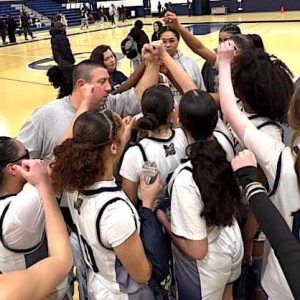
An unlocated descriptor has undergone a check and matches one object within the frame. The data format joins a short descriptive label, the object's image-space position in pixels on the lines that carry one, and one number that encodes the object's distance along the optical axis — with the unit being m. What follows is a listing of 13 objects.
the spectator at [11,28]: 14.76
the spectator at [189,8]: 22.61
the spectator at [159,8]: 22.53
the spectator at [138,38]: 4.84
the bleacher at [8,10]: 20.27
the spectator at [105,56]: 3.21
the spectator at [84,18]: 20.17
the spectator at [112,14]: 20.38
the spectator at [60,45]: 7.69
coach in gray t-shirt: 2.05
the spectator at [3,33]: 15.31
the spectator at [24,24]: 16.28
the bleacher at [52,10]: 22.16
